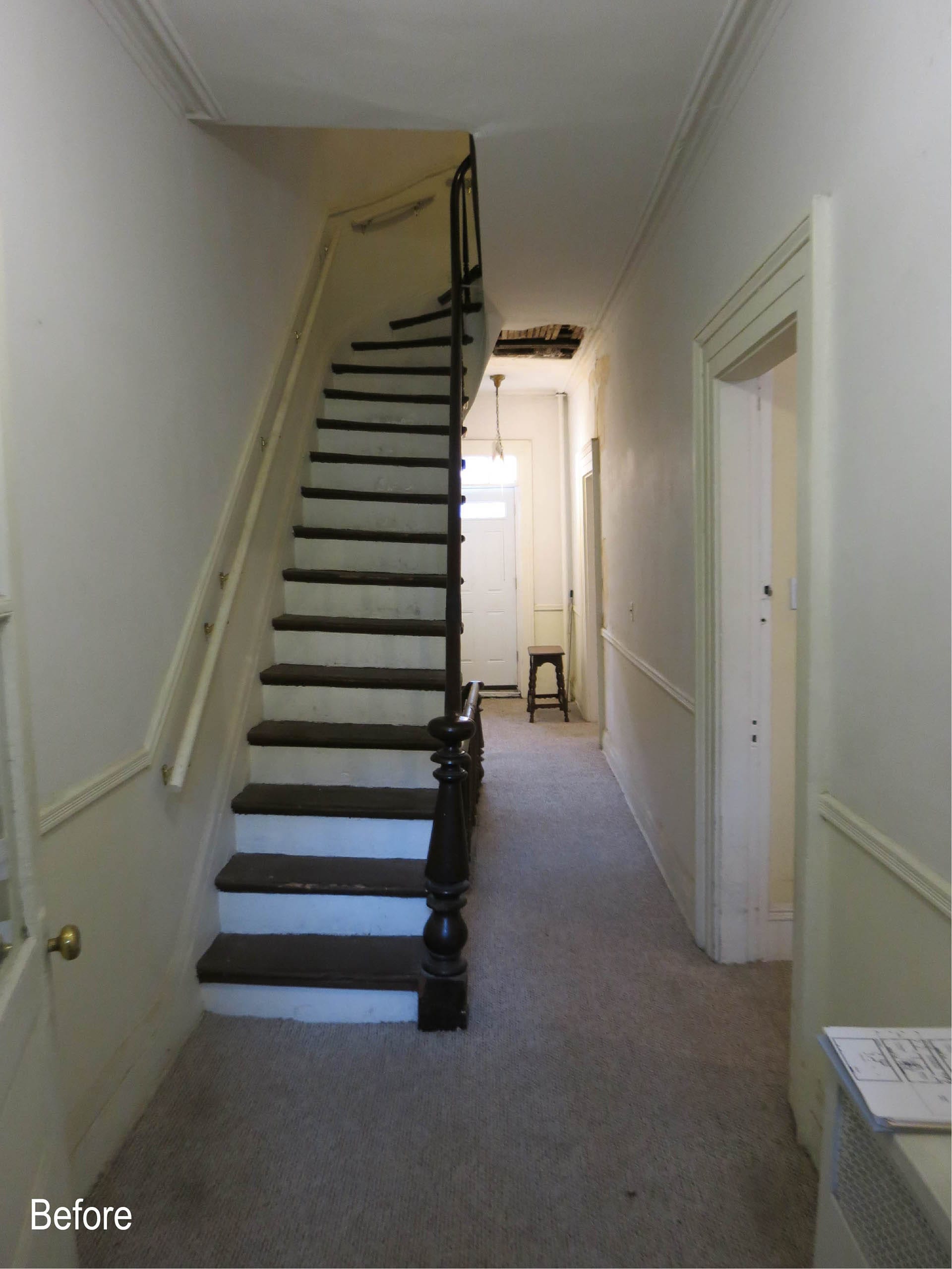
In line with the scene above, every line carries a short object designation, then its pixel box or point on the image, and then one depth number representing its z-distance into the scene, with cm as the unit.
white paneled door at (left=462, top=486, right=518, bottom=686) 674
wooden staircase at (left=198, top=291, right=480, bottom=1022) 211
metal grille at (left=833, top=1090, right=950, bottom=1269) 74
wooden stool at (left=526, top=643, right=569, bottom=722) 576
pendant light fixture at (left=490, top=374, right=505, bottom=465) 652
